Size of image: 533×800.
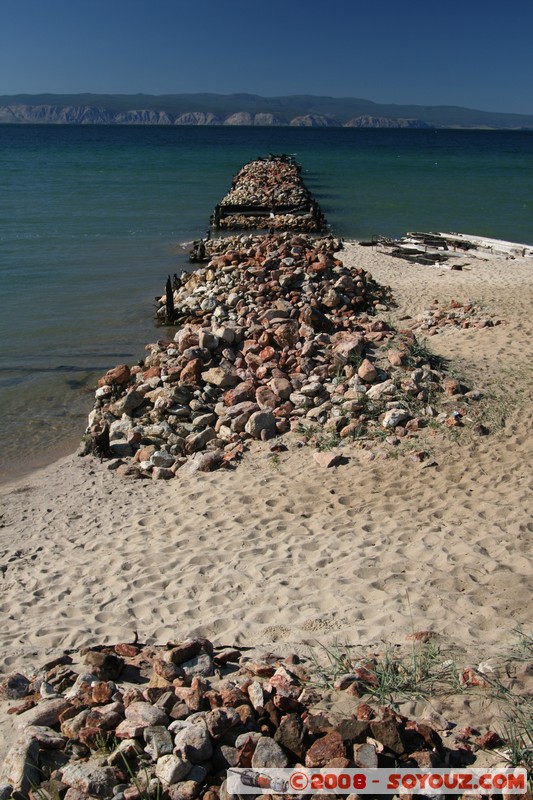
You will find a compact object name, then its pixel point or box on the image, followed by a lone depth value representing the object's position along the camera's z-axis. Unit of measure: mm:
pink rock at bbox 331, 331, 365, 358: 9078
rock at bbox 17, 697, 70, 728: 3631
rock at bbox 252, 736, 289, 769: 3227
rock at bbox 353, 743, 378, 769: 3149
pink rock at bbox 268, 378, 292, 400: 8586
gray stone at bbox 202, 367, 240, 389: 9078
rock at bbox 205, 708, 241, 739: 3350
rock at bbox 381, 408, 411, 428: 7787
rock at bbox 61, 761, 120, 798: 3150
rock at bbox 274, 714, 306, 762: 3252
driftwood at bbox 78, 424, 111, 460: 8164
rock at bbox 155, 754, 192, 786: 3178
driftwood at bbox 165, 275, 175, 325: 14000
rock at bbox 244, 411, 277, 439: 8062
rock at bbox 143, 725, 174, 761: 3316
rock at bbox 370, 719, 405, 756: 3225
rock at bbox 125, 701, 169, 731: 3465
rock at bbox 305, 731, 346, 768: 3193
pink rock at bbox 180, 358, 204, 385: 9264
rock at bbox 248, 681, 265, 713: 3557
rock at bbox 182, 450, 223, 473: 7574
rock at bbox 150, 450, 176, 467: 7750
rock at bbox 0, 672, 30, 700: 3979
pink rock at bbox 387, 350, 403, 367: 8828
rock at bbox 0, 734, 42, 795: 3242
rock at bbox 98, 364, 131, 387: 9953
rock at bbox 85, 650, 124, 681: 4047
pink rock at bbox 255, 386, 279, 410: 8485
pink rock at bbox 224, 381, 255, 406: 8719
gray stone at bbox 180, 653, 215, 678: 4039
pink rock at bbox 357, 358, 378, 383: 8516
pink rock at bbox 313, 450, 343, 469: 7293
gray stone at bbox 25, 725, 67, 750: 3426
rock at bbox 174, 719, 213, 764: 3270
